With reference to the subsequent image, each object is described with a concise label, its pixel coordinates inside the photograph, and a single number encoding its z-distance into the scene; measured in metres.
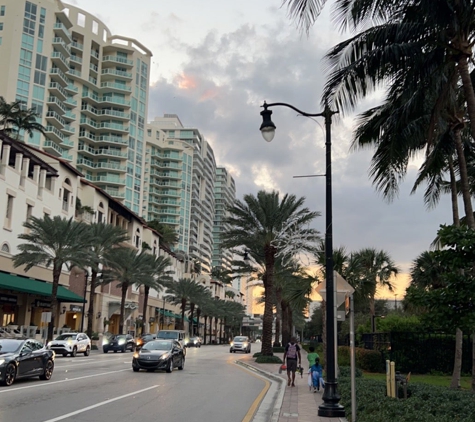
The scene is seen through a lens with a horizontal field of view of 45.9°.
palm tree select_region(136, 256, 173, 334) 62.45
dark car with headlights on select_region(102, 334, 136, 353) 48.78
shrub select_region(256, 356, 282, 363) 36.69
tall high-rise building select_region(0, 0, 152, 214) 88.06
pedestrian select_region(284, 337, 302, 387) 19.42
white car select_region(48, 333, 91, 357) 37.56
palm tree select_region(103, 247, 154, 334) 59.66
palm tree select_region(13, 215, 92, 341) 44.09
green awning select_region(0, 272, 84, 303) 45.78
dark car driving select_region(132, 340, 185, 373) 23.52
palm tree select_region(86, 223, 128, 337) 53.13
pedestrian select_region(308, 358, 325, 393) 17.53
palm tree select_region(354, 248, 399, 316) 48.81
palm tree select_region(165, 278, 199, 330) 85.12
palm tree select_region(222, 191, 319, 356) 38.00
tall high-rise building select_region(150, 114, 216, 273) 155.50
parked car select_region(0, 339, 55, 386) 16.14
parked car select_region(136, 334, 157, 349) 47.39
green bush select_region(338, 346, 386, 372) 27.25
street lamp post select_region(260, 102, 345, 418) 11.88
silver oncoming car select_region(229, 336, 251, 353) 60.12
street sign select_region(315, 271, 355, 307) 12.04
